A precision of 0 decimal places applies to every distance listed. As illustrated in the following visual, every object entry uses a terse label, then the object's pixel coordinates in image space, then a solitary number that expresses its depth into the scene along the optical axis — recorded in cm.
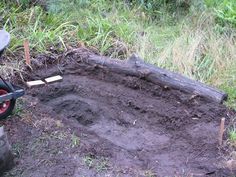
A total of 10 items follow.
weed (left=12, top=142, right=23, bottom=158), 362
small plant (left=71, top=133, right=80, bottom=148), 374
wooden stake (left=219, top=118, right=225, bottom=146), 384
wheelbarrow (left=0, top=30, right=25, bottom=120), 376
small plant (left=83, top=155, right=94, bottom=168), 350
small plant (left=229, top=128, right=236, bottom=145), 391
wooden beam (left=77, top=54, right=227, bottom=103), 450
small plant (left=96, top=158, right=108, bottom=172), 348
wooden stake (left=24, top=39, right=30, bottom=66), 489
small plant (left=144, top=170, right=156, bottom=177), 347
